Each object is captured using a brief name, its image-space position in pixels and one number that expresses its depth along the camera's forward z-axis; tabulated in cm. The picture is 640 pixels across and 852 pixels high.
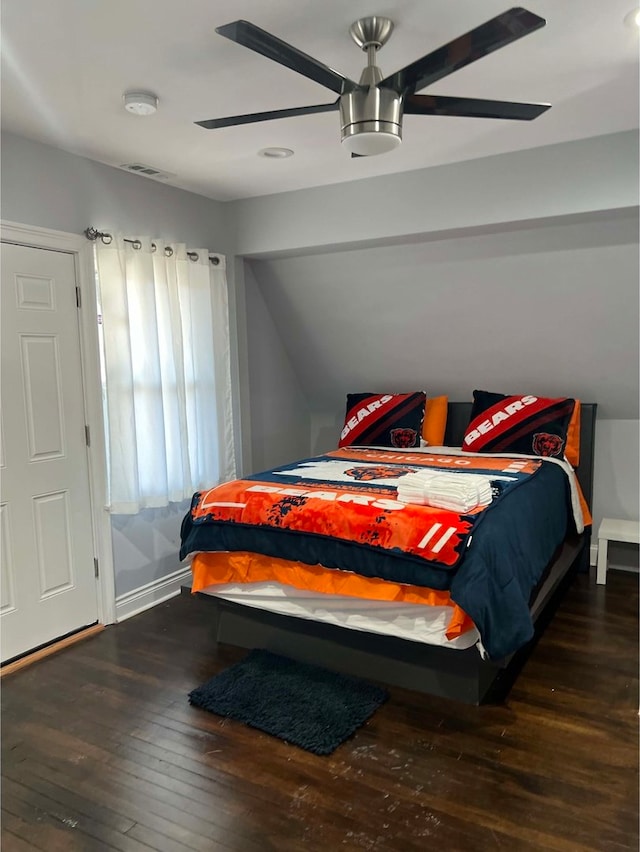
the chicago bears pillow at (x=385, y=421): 421
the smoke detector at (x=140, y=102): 243
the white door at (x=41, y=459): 288
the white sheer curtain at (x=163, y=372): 329
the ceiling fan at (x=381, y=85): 156
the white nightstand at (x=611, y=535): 361
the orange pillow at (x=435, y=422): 430
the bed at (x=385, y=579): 229
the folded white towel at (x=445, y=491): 251
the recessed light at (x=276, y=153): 314
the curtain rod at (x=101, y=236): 315
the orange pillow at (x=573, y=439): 381
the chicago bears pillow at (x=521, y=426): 374
